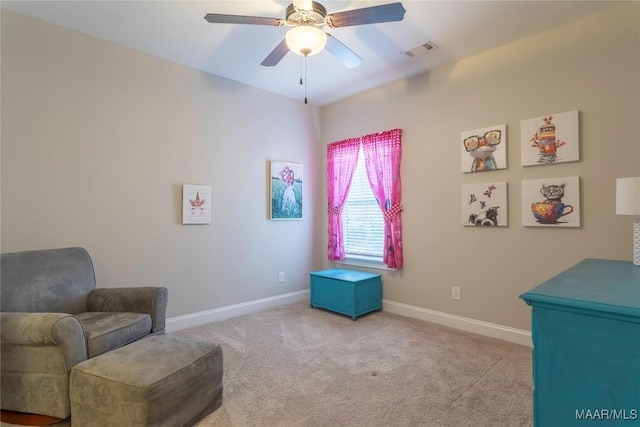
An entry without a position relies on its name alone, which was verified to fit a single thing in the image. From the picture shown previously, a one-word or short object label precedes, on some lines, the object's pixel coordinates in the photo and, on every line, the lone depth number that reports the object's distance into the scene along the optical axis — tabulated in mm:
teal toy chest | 3566
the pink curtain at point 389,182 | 3746
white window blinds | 4059
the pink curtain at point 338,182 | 4254
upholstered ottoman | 1564
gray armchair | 1744
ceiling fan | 1921
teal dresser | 1054
